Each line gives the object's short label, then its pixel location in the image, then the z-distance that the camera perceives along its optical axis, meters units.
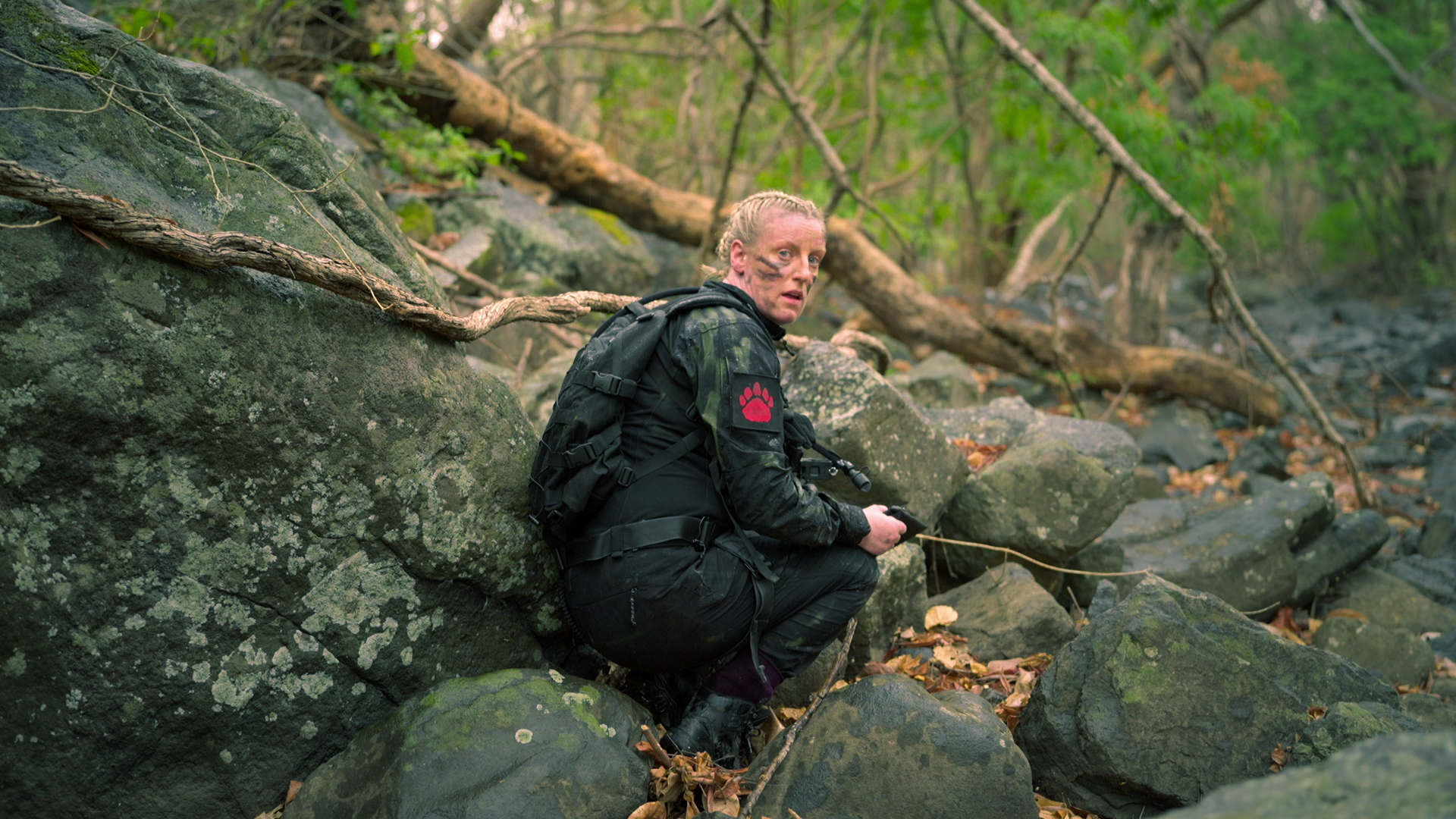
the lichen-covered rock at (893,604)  4.14
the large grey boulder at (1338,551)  6.05
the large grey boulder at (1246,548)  5.61
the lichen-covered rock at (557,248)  8.12
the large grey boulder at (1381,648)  5.07
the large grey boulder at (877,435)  4.65
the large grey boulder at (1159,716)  3.36
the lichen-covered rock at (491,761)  2.82
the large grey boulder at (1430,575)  6.48
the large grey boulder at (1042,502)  5.14
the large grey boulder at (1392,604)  5.97
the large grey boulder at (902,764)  3.05
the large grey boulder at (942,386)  7.95
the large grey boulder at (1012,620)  4.39
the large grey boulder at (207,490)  2.63
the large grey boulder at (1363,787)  1.59
